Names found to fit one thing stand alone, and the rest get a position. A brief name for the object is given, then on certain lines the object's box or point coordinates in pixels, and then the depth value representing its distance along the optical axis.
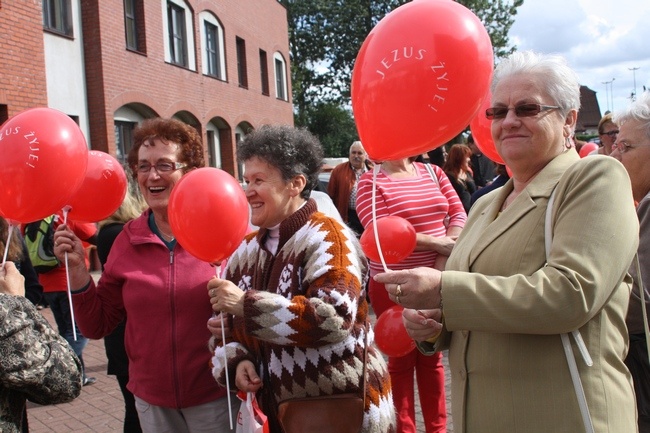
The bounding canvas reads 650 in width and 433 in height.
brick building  9.49
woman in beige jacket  1.51
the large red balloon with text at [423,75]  1.91
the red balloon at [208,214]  2.35
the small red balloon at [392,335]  3.10
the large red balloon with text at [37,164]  2.44
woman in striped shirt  3.62
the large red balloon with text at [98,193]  3.01
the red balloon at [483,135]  3.30
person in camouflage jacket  1.96
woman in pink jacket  2.62
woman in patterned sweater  2.13
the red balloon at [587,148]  6.02
